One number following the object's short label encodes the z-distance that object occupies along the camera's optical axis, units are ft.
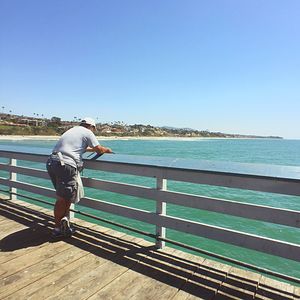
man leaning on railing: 11.43
